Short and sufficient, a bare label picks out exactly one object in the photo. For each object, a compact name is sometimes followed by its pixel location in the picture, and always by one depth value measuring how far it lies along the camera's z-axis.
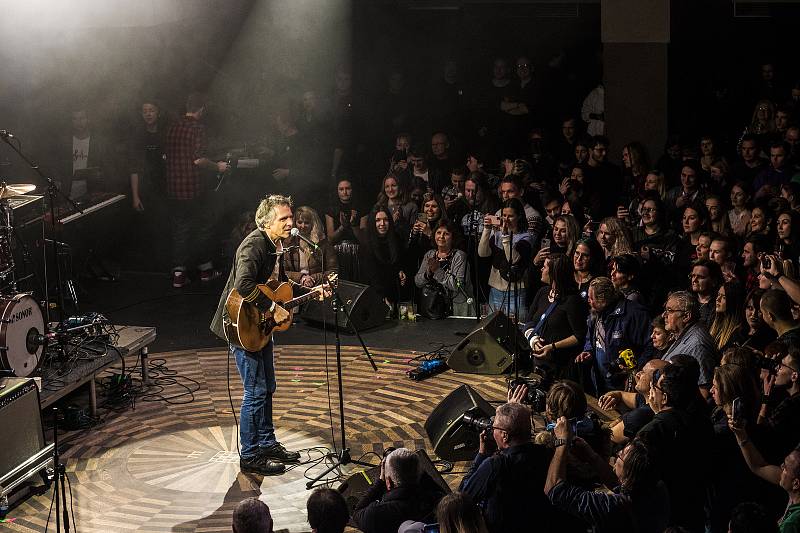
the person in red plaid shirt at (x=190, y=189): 12.13
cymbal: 7.93
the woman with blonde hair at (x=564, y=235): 9.20
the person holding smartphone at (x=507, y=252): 9.65
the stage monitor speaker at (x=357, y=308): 9.99
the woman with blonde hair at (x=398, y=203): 10.74
